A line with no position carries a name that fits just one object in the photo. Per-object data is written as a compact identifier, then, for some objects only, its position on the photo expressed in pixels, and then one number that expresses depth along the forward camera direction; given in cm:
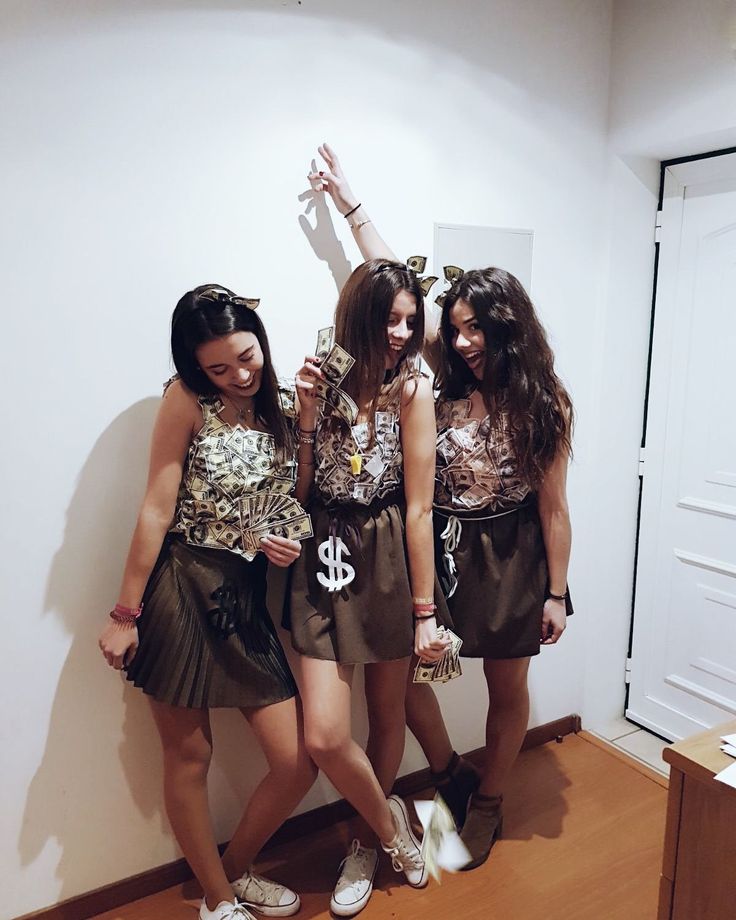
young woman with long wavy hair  194
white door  249
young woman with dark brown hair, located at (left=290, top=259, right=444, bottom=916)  179
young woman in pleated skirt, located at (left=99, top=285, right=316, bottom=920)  171
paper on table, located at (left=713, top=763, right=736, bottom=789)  125
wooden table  129
